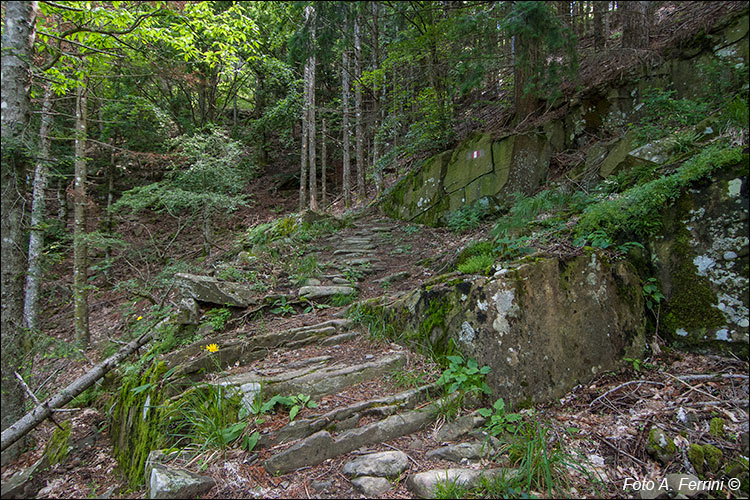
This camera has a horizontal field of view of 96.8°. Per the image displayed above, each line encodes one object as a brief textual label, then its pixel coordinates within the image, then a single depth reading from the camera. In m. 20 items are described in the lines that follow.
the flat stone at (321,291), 5.14
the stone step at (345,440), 2.39
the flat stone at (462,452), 2.40
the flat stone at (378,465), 2.30
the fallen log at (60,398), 3.03
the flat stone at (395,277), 5.50
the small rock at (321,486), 2.21
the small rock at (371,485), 2.15
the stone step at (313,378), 3.04
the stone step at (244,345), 3.52
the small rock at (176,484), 2.11
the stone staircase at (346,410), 2.31
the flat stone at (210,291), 4.50
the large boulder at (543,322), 2.96
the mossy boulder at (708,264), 3.02
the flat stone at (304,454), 2.37
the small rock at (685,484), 2.11
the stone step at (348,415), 2.60
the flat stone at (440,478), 2.13
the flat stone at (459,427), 2.62
